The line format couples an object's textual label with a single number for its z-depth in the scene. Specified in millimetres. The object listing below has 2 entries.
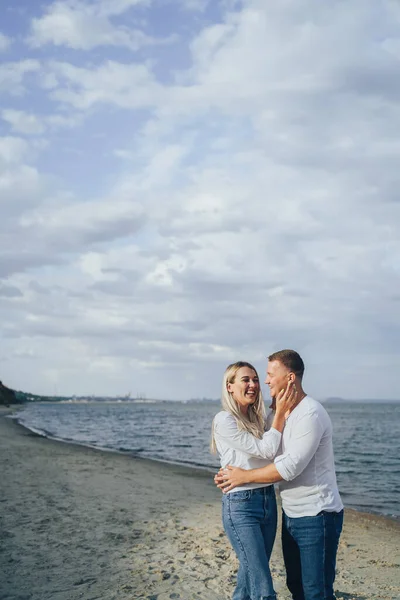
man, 3518
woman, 3678
